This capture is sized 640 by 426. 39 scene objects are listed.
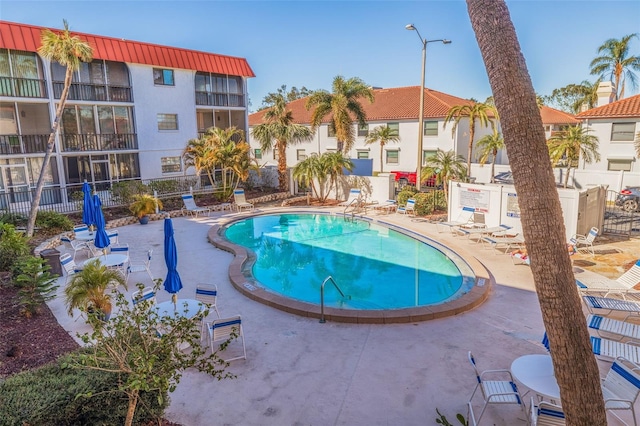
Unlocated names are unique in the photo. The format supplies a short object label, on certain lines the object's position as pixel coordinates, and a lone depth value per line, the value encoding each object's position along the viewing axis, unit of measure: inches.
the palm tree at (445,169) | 743.7
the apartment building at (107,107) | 836.6
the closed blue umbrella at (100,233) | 458.6
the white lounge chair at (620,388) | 199.3
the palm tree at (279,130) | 935.0
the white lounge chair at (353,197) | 866.8
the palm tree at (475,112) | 752.0
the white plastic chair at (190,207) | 818.8
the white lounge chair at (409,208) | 767.1
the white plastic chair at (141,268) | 440.8
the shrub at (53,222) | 646.5
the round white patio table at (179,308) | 314.2
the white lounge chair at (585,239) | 498.3
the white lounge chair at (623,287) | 368.8
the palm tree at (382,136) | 1350.9
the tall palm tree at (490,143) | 949.8
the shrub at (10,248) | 453.4
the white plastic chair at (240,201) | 853.2
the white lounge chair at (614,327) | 284.5
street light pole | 775.0
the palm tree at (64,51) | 655.8
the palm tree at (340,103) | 957.2
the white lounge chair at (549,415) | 184.1
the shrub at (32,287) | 343.6
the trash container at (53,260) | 448.9
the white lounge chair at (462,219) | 642.9
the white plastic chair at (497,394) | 211.2
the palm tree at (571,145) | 804.9
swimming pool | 445.4
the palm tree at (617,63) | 1493.8
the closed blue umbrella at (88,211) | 507.0
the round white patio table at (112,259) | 441.7
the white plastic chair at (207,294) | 350.6
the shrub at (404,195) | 808.5
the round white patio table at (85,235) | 538.7
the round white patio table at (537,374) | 205.5
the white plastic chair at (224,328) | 286.4
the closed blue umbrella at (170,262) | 320.8
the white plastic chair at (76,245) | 523.2
